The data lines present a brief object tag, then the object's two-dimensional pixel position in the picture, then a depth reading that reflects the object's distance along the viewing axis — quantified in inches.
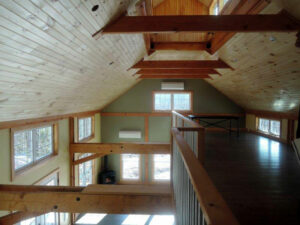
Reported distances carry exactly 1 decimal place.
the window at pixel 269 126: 240.2
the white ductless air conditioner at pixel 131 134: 315.2
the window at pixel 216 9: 150.3
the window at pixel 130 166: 327.6
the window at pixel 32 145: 140.6
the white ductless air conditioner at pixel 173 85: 297.1
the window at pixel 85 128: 251.1
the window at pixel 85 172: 249.9
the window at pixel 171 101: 322.0
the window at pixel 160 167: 325.7
